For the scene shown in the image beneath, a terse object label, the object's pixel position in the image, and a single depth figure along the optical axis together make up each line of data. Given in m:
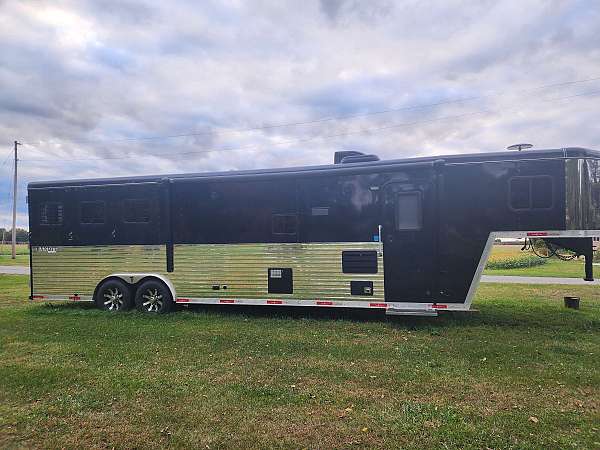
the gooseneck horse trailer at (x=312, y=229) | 7.61
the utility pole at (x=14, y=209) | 36.68
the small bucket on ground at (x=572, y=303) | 9.91
